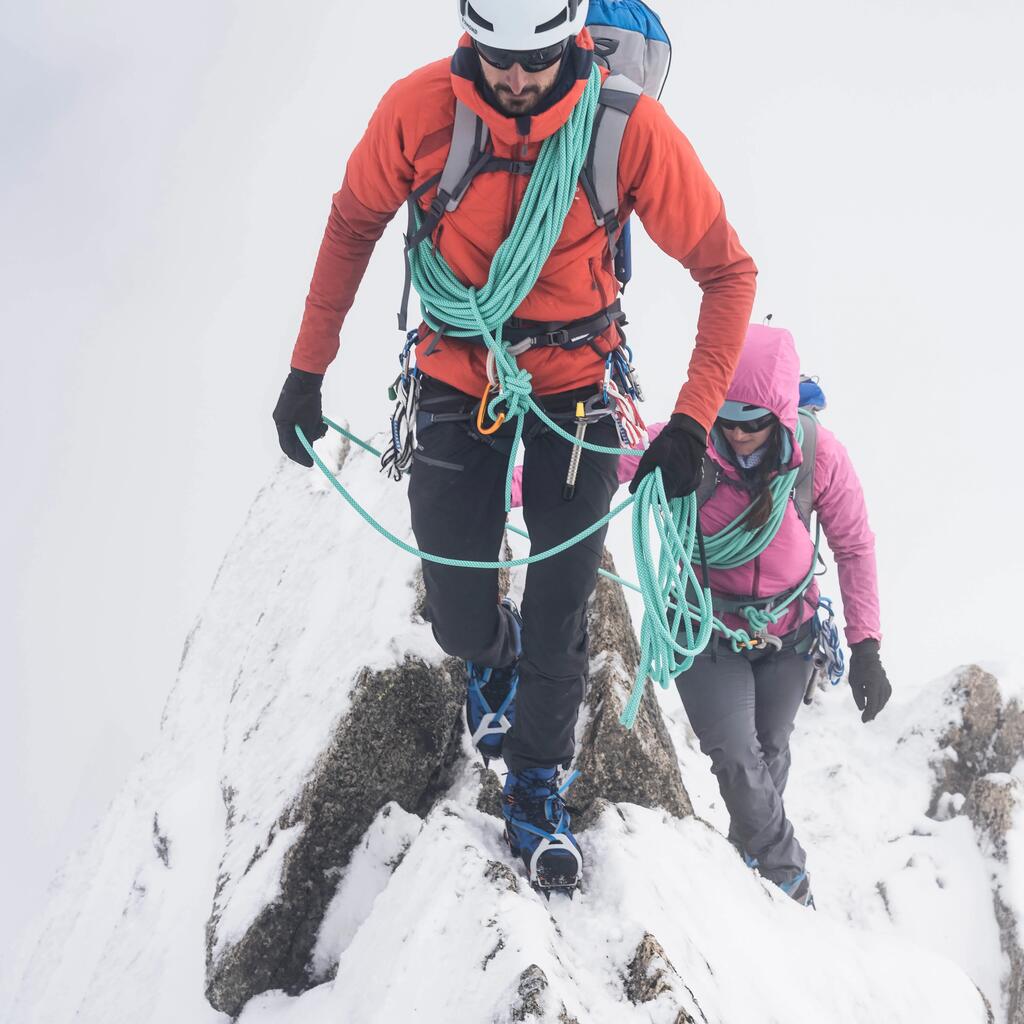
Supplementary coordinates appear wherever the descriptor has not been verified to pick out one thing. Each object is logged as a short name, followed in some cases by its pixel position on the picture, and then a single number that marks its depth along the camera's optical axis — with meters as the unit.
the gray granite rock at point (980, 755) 6.34
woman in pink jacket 4.27
